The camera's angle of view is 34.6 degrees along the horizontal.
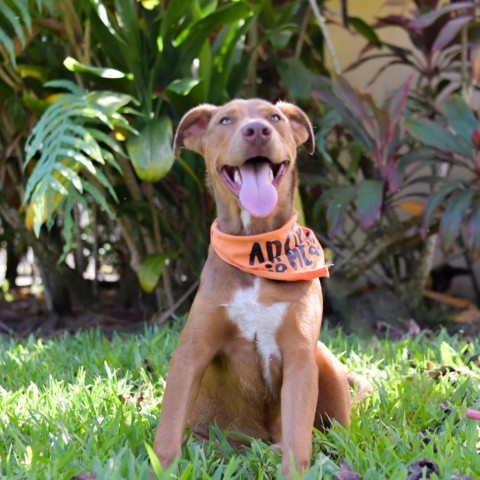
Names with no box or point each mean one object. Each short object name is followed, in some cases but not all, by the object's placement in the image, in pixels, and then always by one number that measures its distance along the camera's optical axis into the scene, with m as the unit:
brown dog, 2.39
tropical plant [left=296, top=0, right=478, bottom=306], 4.39
